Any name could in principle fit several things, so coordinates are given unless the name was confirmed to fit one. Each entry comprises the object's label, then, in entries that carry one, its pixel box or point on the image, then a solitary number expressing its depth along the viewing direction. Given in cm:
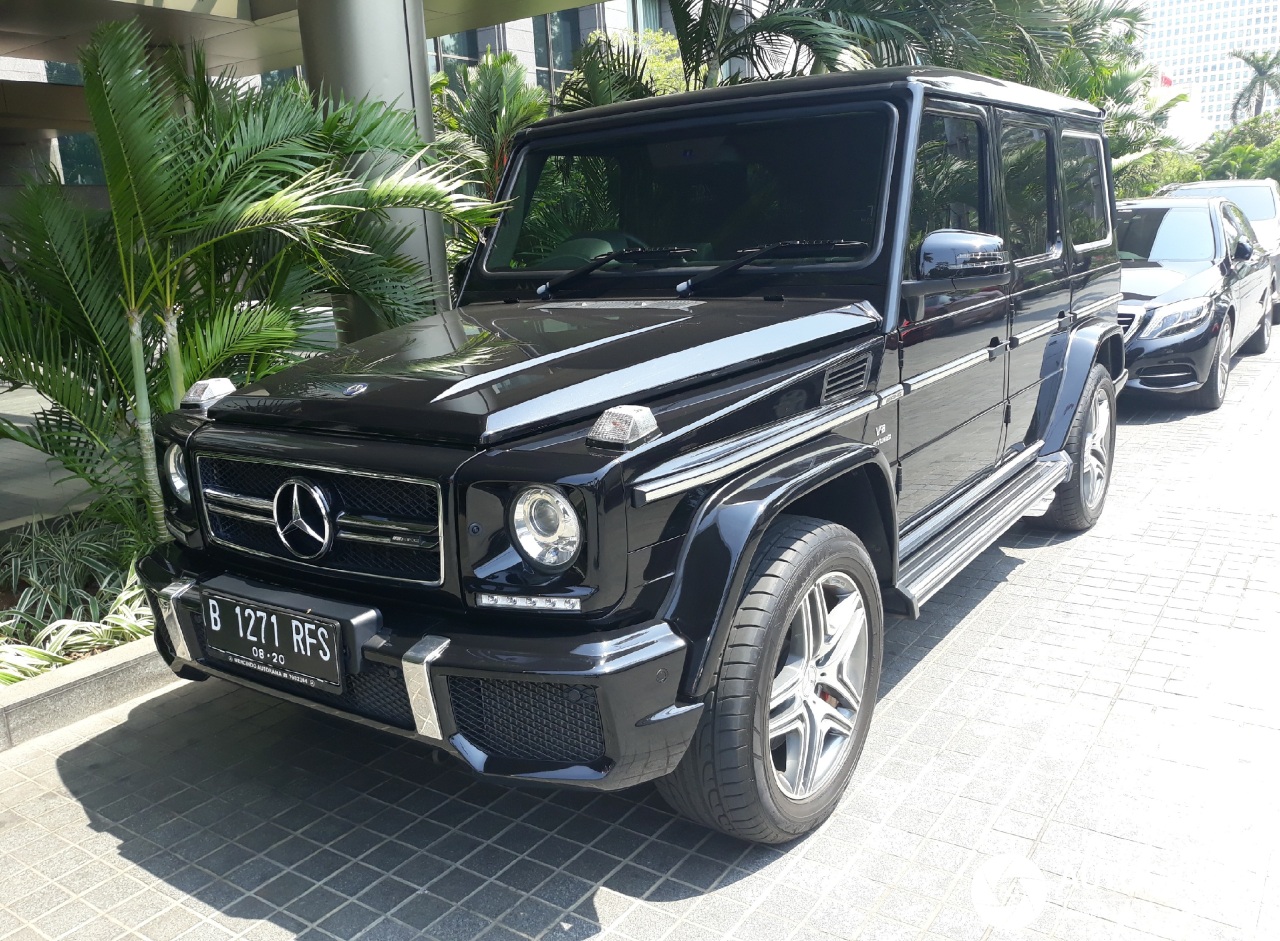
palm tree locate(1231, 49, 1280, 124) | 5834
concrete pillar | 570
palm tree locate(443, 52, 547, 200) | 931
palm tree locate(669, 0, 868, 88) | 786
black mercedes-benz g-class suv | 238
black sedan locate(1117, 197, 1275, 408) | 808
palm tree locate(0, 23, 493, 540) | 412
